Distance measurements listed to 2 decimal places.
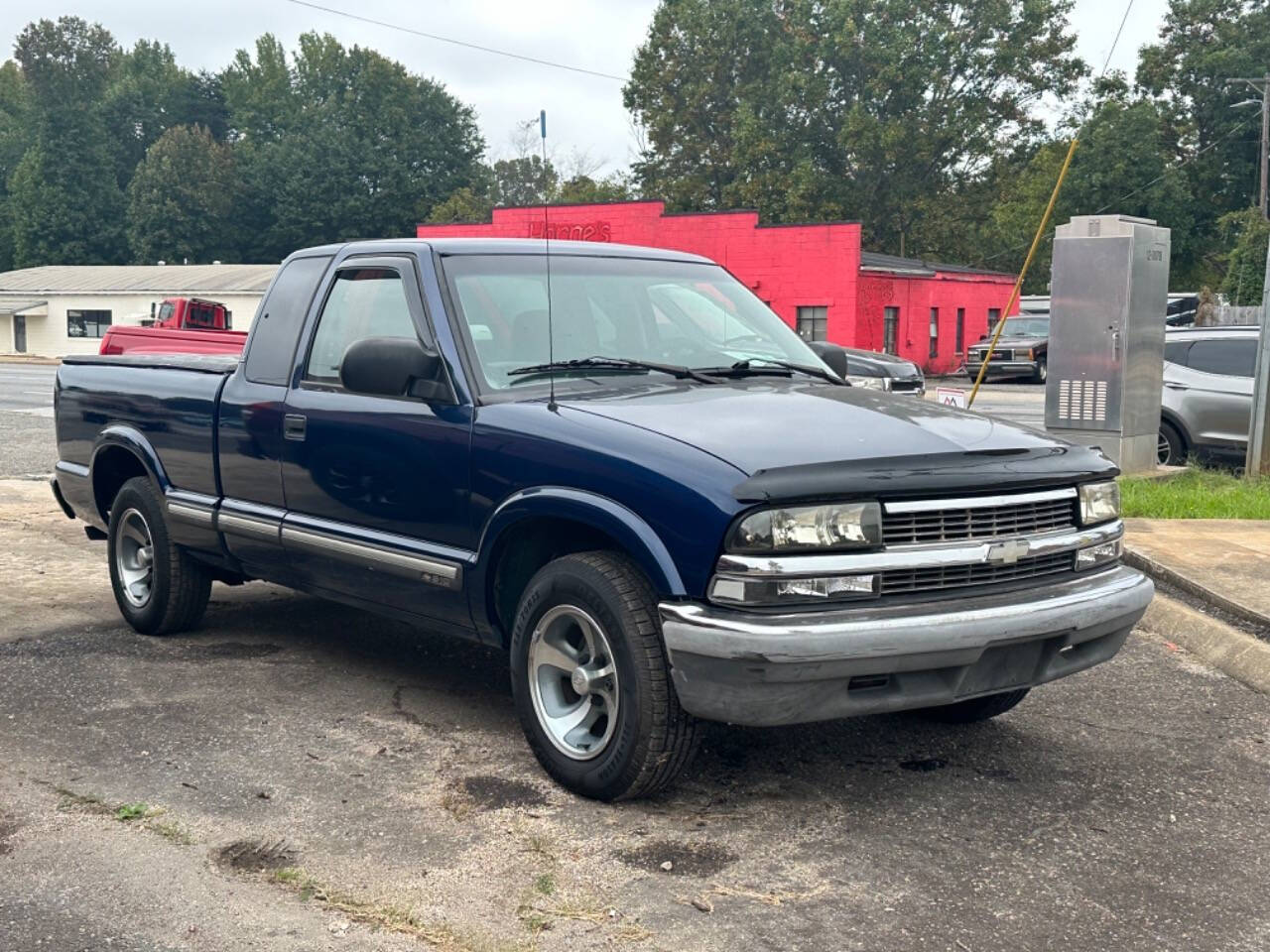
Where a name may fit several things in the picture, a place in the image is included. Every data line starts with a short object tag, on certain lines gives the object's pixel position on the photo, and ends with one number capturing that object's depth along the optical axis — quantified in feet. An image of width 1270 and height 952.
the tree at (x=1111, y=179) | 184.96
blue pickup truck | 12.96
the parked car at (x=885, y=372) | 71.00
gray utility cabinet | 37.52
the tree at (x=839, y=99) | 192.44
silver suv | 42.65
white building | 173.27
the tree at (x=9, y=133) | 273.54
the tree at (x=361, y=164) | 244.63
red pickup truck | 45.24
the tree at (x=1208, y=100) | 197.77
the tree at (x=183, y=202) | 247.50
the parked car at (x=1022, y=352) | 109.70
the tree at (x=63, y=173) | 262.26
